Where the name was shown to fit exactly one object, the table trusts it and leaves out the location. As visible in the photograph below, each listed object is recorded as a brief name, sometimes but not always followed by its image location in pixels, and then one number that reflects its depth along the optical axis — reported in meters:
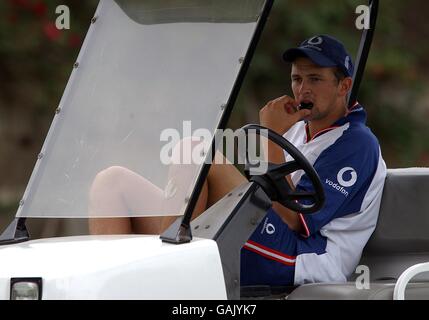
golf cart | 5.86
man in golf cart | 6.53
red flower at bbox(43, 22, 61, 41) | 19.87
